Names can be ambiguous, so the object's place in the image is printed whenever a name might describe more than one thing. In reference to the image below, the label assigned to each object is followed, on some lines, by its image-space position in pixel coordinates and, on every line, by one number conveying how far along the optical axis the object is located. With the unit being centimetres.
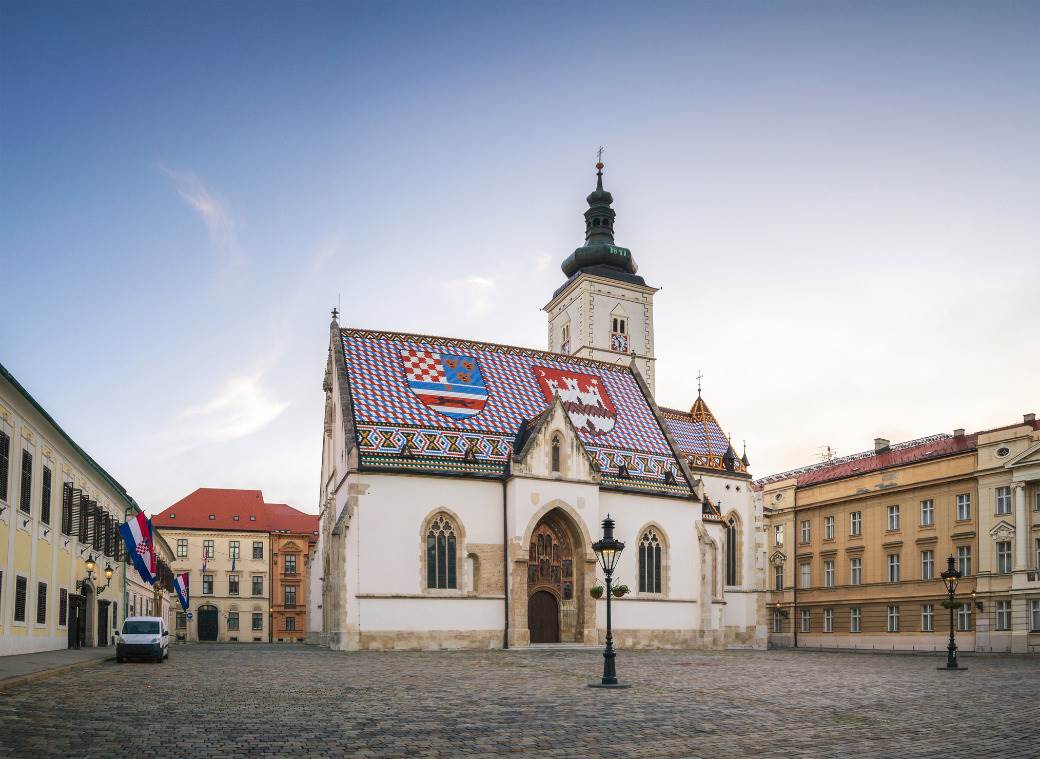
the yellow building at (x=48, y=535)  2762
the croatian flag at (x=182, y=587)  6647
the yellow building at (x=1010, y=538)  4612
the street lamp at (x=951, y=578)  3219
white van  2903
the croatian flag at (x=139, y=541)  3753
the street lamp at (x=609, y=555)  2091
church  3834
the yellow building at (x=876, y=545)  5122
